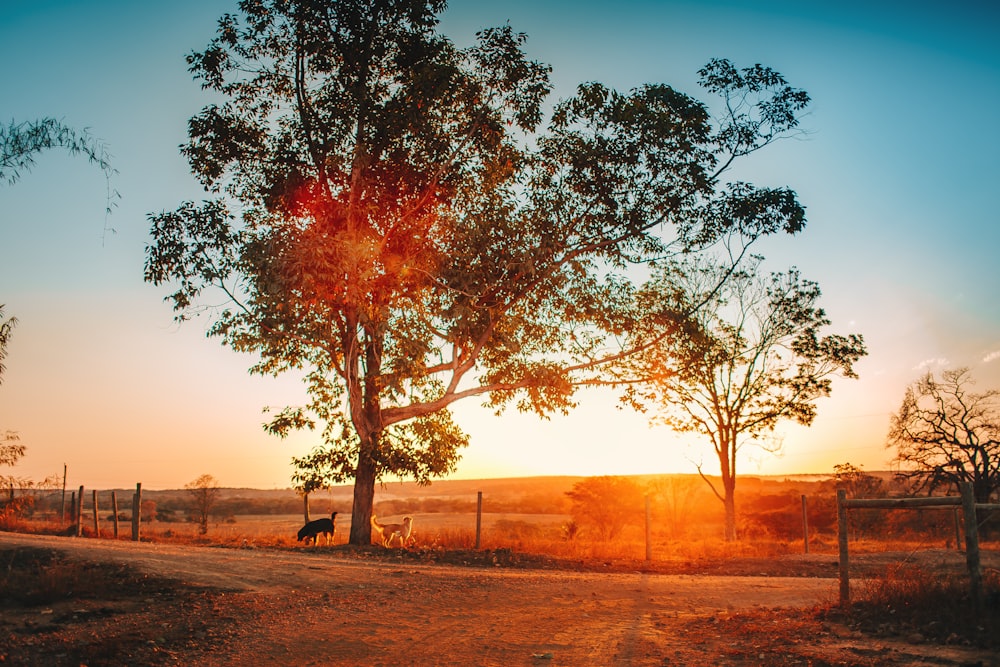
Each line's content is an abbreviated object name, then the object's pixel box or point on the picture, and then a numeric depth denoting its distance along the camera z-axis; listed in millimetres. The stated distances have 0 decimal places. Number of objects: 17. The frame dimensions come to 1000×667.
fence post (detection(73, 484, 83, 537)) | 23272
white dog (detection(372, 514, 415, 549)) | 20594
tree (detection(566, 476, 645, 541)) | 36625
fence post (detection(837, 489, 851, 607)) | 10047
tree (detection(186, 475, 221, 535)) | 30656
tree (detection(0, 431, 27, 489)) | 26141
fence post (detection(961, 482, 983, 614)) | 8711
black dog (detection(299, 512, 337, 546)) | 21469
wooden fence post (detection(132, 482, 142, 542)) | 22031
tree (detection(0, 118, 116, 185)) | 10297
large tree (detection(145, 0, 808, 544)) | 19672
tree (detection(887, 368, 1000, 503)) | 39031
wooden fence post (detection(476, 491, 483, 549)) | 21606
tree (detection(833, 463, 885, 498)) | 40938
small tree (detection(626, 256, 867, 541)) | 27594
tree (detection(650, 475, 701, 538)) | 38969
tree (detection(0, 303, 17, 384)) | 15133
